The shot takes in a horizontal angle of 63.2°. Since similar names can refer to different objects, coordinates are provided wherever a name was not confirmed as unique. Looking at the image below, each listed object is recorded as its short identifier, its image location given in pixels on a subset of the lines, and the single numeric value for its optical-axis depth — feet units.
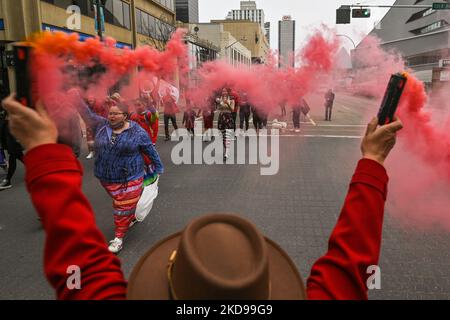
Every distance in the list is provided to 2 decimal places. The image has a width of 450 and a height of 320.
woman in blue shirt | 14.33
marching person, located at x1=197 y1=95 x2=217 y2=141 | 40.06
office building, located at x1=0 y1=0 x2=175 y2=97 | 53.62
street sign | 58.70
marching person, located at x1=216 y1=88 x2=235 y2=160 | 32.19
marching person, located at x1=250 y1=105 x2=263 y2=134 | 47.55
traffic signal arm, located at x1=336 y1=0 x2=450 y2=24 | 59.00
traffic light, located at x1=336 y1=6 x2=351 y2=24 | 60.95
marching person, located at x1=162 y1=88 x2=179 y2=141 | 40.73
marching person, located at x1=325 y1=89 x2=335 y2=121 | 61.38
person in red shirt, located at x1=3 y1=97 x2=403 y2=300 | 3.59
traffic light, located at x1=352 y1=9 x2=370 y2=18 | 64.64
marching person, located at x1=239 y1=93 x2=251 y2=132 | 46.76
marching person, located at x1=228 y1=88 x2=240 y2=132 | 34.12
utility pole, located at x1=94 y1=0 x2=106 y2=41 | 35.04
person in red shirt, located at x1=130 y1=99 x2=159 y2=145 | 22.06
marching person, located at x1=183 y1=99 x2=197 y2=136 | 43.91
